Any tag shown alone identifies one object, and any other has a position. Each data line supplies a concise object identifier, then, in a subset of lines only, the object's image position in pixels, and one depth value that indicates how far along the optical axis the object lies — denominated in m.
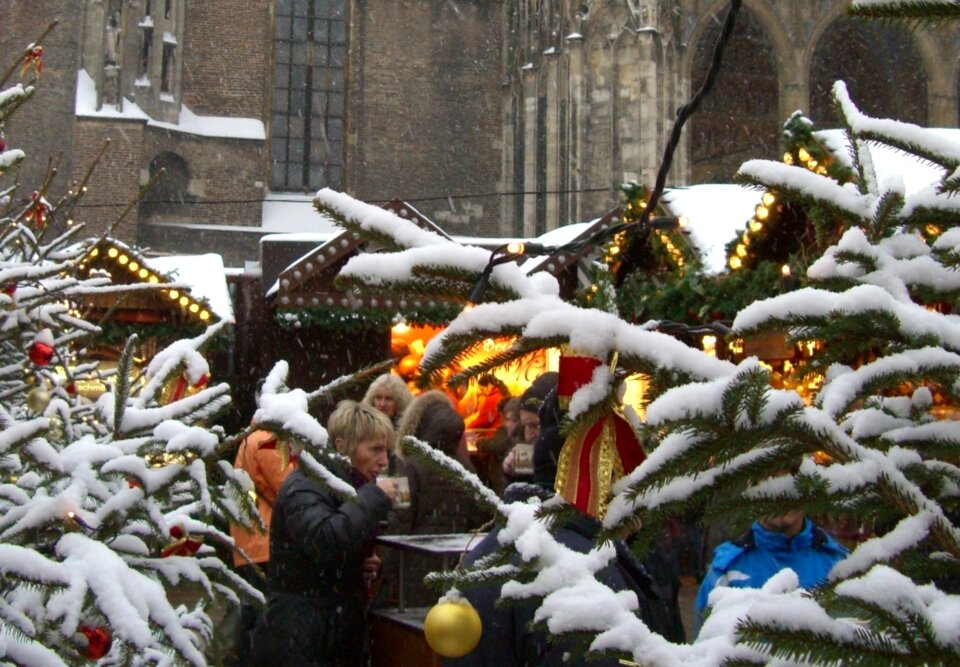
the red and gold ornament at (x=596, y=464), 1.77
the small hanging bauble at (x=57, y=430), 2.90
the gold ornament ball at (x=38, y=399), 2.57
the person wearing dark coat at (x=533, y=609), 2.51
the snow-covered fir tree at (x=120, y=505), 2.12
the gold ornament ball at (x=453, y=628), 1.87
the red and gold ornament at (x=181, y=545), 2.62
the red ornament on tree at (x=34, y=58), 3.29
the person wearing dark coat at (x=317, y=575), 4.06
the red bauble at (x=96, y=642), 2.15
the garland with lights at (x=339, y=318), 12.30
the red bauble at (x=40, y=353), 3.05
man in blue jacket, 3.62
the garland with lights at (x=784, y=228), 8.03
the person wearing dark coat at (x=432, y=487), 5.87
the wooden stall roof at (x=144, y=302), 10.42
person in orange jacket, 5.16
